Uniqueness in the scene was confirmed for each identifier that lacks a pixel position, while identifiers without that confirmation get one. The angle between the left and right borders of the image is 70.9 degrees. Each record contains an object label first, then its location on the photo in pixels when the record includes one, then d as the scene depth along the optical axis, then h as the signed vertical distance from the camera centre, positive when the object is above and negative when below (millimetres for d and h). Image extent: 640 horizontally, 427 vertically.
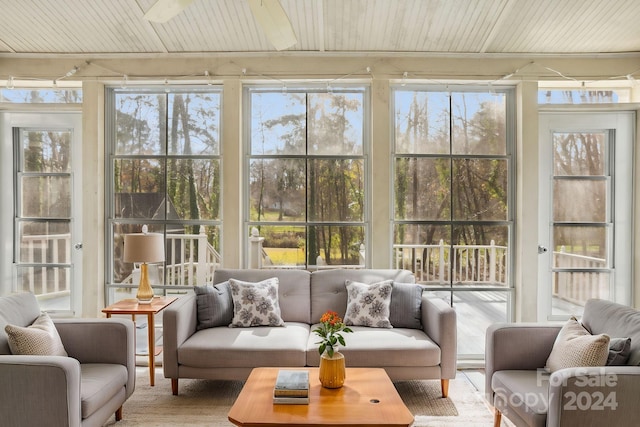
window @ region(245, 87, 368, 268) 4129 +275
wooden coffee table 2064 -967
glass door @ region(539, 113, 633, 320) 4055 +1
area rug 2865 -1343
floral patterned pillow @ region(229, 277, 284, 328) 3463 -752
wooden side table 3383 -765
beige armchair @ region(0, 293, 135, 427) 2168 -878
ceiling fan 2346 +1055
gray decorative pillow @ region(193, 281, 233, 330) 3477 -763
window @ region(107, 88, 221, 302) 4137 +318
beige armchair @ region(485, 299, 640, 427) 1993 -837
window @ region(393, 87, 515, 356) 4105 +136
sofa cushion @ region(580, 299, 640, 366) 2255 -618
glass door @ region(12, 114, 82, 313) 4160 +78
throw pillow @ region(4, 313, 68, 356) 2395 -715
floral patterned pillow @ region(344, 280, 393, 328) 3455 -748
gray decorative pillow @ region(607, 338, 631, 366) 2209 -703
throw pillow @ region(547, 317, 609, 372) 2186 -709
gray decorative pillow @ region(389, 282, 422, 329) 3508 -776
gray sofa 3072 -958
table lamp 3547 -329
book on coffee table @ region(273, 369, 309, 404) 2254 -901
